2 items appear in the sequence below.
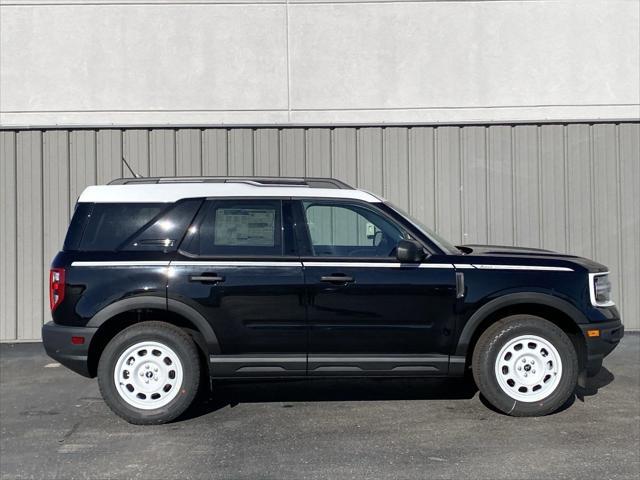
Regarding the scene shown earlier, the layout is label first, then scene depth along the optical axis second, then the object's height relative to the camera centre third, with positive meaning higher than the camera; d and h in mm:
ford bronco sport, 5832 -389
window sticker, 5973 +229
